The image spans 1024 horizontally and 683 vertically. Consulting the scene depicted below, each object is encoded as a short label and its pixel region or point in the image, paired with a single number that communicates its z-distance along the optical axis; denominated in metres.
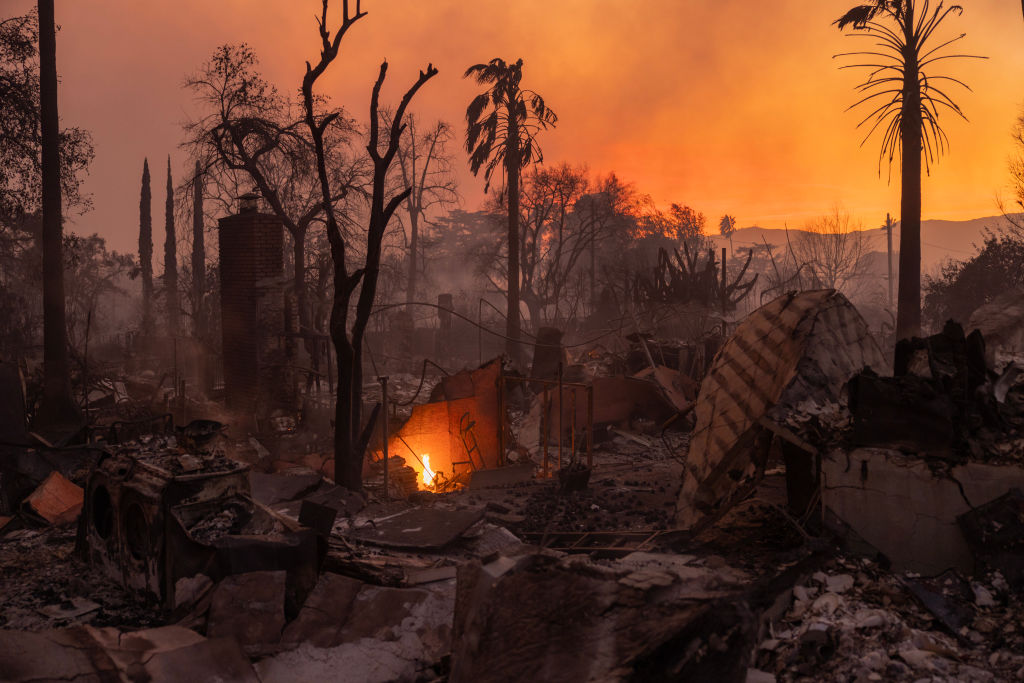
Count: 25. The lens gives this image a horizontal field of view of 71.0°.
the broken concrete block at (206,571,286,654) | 4.49
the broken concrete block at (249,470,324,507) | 7.57
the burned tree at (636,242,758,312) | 25.28
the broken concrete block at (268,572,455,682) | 4.35
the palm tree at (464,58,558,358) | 23.09
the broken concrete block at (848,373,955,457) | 4.39
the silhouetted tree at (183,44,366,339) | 19.30
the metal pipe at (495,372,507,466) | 11.24
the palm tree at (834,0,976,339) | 17.25
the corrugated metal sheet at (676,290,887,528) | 5.49
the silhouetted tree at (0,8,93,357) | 15.45
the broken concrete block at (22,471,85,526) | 8.19
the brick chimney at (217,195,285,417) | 12.74
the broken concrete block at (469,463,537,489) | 10.52
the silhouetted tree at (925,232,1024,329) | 26.16
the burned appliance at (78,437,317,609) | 4.90
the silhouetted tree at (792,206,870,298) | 58.28
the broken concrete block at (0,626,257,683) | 3.93
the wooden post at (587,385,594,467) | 9.62
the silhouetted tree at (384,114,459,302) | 41.06
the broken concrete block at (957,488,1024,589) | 3.94
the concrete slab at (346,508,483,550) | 6.52
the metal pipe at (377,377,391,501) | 9.23
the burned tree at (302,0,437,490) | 7.94
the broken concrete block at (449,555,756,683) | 3.14
